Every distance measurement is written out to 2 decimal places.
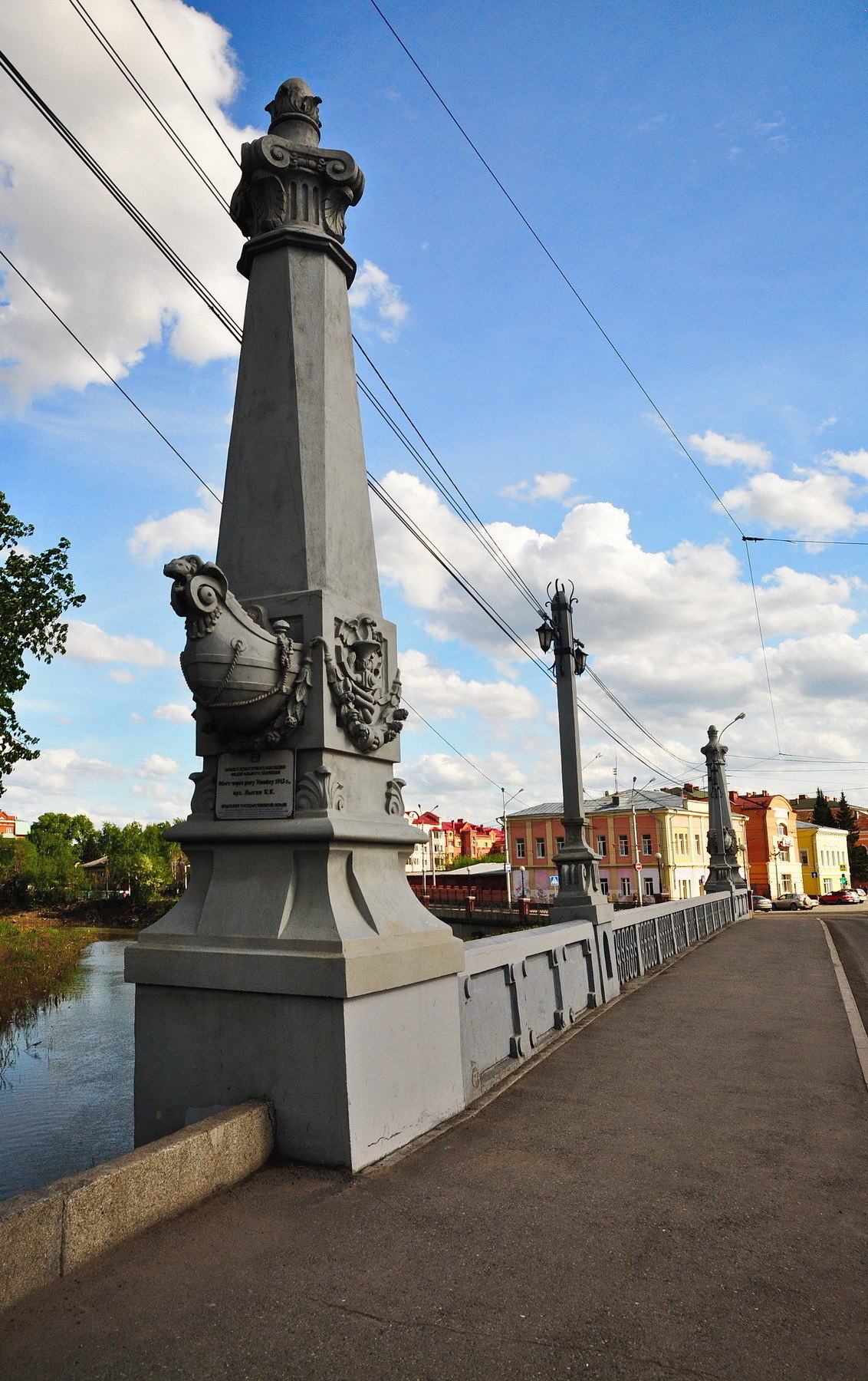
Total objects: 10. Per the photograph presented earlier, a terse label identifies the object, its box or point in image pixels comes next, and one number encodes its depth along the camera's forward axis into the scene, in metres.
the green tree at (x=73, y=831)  97.69
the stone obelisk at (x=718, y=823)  27.28
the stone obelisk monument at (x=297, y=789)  3.90
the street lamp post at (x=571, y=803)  9.92
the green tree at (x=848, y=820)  93.69
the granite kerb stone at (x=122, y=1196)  2.67
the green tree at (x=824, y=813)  94.94
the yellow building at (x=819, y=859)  78.81
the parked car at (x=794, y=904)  57.56
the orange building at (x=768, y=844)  71.50
